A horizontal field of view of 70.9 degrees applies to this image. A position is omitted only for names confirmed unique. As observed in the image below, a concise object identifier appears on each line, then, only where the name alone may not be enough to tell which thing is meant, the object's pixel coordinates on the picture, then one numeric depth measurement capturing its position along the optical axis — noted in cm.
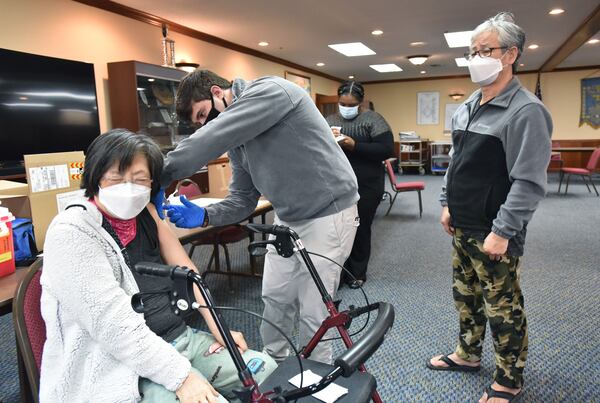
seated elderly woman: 97
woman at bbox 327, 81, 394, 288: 297
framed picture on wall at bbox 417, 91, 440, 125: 1173
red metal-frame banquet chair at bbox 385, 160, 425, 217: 566
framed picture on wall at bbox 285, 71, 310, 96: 861
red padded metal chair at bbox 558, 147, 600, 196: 672
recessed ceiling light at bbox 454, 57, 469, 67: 862
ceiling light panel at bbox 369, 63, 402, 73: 939
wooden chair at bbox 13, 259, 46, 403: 100
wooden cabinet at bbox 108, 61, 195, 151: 443
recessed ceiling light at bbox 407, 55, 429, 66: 824
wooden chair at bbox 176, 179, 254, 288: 311
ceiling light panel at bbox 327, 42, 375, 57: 708
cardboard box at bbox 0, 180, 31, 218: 173
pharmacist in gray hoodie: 136
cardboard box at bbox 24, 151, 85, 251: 168
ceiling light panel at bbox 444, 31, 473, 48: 638
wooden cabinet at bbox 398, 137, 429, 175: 1109
